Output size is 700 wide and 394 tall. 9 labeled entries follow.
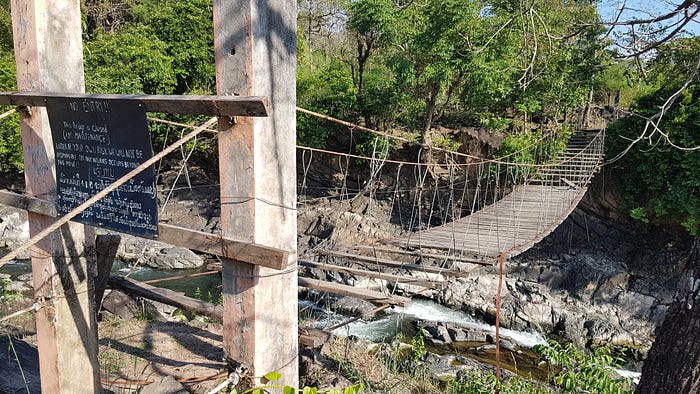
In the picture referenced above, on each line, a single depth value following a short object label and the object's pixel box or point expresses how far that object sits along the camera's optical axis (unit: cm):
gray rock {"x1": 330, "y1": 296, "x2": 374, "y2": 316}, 641
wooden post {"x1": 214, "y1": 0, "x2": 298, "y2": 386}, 124
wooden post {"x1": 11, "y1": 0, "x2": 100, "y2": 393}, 172
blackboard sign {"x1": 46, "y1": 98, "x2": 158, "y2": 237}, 138
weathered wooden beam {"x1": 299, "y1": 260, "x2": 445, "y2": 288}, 271
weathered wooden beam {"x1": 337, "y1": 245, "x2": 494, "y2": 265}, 296
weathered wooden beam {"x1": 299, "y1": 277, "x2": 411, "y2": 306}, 249
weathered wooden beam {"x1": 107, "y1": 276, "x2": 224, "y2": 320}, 255
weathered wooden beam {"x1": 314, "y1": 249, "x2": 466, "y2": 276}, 293
